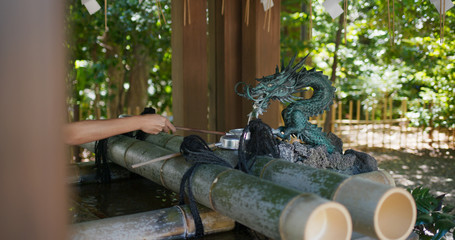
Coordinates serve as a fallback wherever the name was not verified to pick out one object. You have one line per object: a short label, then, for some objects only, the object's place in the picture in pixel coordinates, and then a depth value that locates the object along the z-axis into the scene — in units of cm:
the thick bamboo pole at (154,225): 160
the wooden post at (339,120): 694
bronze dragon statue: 202
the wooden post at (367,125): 724
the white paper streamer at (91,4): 262
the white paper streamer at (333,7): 234
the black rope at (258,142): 182
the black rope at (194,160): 168
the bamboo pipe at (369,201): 120
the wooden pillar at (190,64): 319
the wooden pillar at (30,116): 70
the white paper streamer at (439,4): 228
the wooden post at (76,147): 505
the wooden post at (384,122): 732
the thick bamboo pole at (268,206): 112
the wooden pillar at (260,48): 312
